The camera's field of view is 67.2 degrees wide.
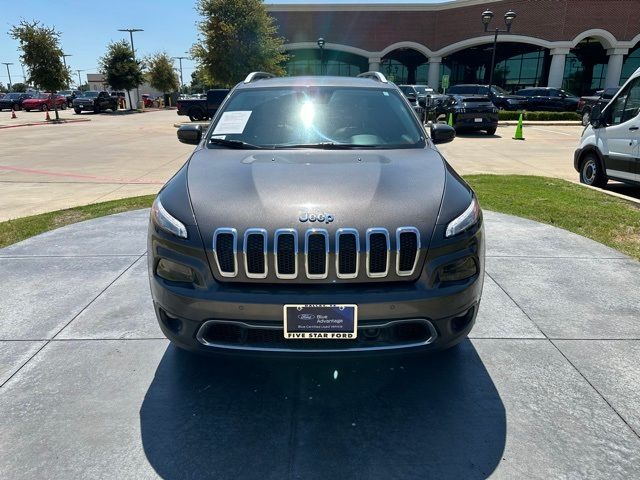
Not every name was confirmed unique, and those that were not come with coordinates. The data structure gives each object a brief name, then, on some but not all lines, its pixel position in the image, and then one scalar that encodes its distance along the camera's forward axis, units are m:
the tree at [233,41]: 24.30
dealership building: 38.34
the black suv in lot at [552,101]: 28.92
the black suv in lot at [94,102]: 38.75
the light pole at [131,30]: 51.30
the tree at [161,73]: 53.47
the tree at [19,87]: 88.72
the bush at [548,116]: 26.50
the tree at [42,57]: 30.05
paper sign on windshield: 3.66
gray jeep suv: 2.33
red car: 43.62
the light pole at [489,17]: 22.77
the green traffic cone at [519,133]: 17.61
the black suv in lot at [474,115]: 18.17
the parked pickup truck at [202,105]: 25.89
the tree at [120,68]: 41.23
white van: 7.41
